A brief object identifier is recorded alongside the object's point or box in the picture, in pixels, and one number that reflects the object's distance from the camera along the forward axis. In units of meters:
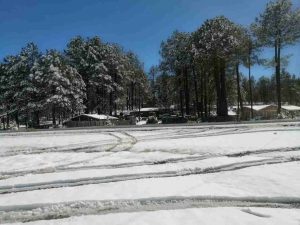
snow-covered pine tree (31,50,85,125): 33.86
